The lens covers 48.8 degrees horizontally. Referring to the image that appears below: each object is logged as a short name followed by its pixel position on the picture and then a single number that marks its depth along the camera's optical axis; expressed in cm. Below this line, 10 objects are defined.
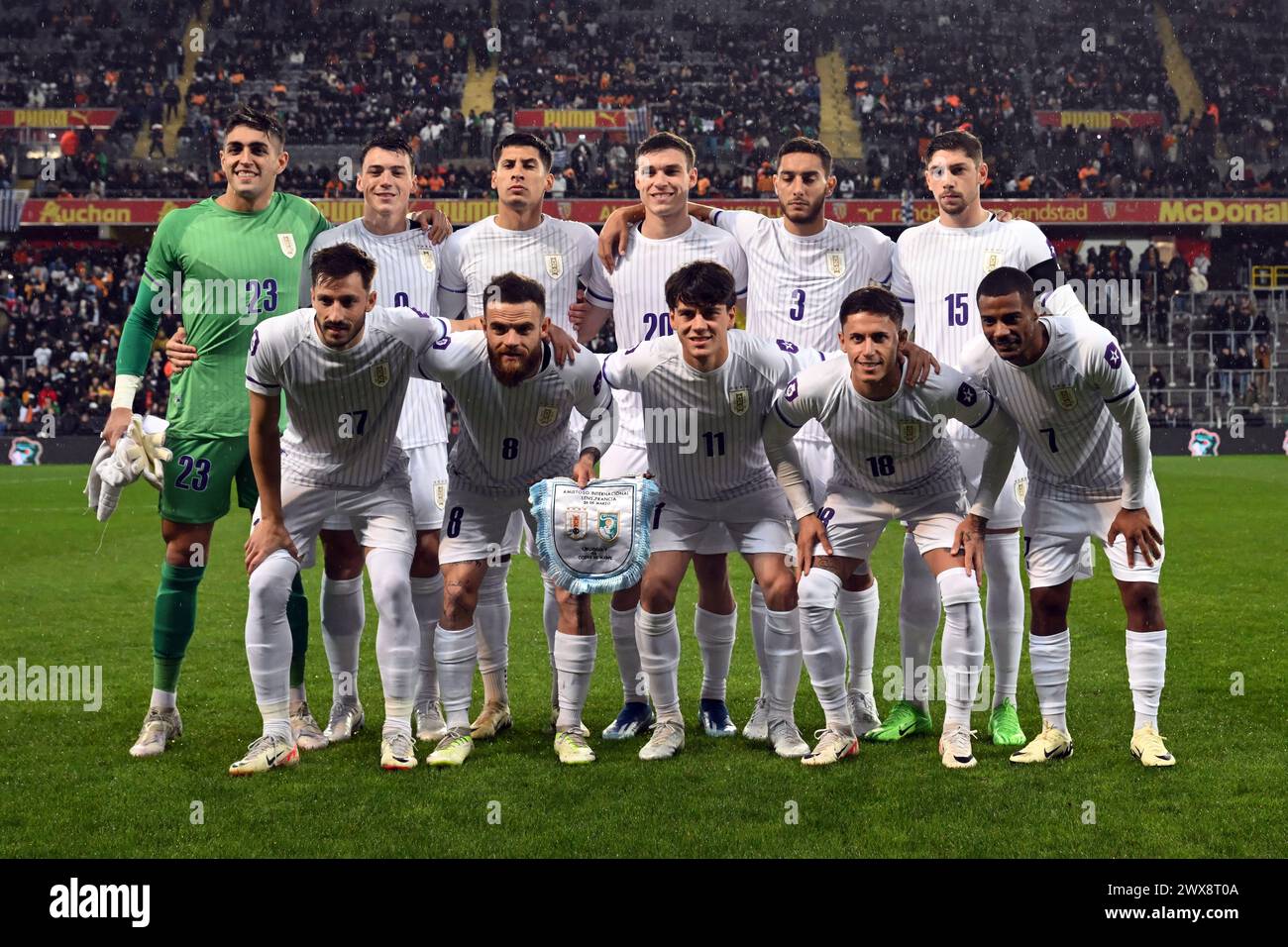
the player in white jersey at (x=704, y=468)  541
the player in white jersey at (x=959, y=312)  582
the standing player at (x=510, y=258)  603
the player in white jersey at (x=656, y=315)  581
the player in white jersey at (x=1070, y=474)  512
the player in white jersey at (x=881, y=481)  520
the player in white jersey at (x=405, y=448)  575
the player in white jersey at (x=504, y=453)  529
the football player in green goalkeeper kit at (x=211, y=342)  569
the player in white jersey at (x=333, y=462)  516
